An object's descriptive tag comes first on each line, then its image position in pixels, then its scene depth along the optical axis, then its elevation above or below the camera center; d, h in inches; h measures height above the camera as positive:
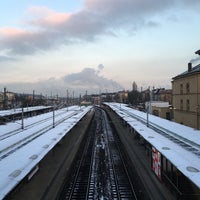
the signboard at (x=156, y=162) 645.3 -174.3
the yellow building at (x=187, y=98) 1259.8 -2.2
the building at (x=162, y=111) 2015.3 -109.5
